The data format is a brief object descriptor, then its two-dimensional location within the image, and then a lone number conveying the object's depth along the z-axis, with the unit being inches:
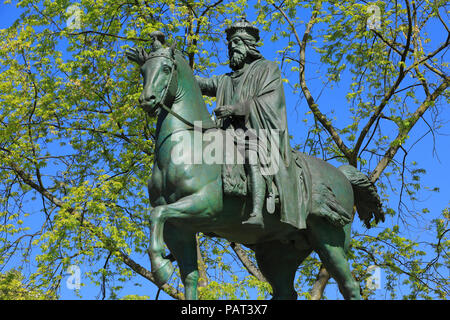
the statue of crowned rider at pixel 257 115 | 274.2
